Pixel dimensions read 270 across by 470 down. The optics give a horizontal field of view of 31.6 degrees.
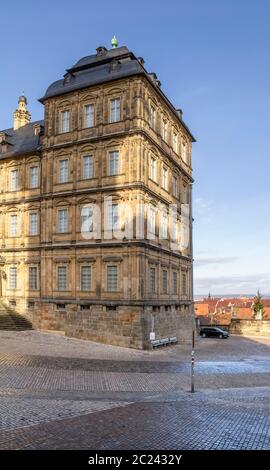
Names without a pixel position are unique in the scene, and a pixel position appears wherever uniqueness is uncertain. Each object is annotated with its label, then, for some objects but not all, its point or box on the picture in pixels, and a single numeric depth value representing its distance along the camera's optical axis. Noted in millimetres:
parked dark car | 44256
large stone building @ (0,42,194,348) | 32344
